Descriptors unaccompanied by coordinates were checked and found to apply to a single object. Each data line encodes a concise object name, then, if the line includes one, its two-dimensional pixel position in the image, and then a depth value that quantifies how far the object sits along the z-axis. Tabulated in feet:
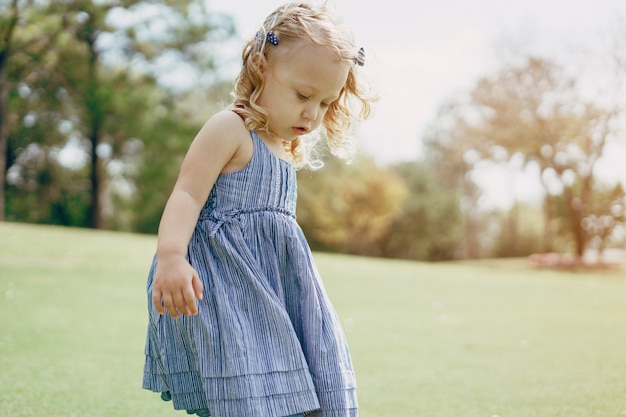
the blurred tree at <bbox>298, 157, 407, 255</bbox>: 98.22
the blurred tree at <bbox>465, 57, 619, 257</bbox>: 70.08
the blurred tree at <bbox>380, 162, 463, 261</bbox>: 107.34
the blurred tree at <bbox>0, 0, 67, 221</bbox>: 65.87
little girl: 5.94
